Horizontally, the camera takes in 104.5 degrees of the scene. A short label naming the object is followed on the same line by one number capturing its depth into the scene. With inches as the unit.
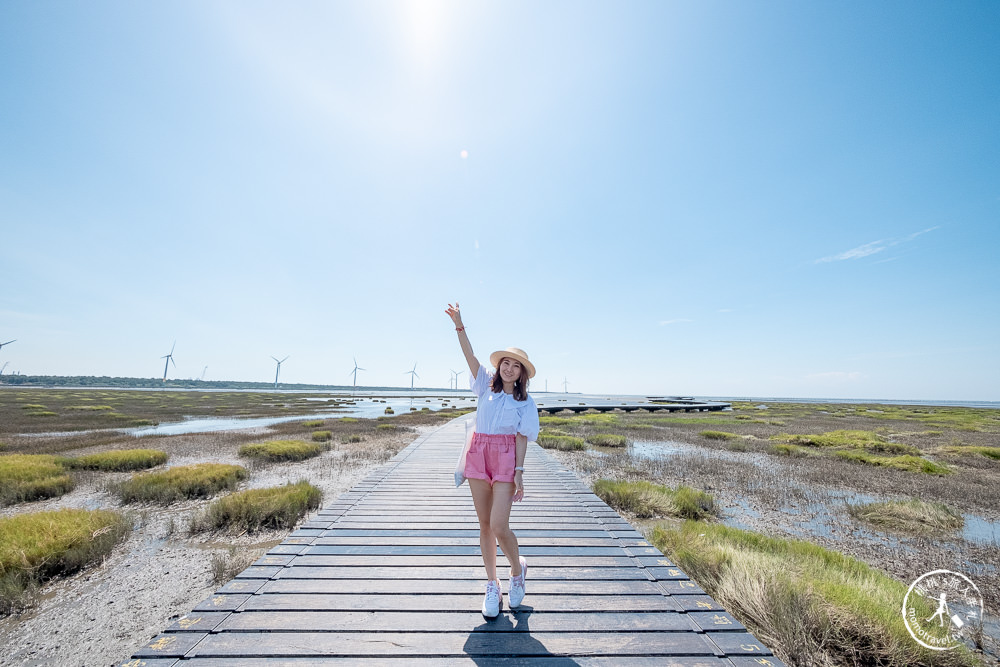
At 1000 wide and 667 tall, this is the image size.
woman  129.6
